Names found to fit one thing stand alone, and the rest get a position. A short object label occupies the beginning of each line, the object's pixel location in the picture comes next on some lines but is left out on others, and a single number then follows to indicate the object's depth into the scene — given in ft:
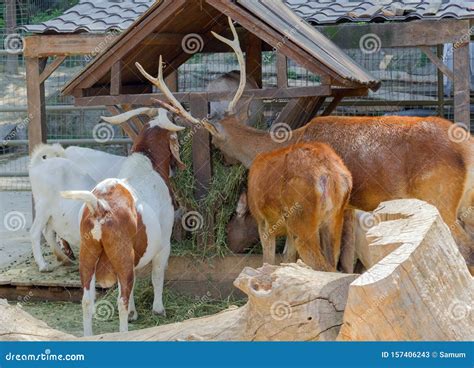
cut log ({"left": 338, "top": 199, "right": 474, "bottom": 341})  16.83
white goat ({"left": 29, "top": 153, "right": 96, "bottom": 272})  32.15
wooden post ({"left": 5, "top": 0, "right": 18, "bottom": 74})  53.50
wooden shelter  28.99
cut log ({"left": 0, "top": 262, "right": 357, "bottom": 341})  18.37
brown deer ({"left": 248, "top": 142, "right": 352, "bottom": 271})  26.66
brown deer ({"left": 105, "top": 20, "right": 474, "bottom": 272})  28.22
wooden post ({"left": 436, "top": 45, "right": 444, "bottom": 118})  42.83
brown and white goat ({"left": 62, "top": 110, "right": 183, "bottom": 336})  25.70
